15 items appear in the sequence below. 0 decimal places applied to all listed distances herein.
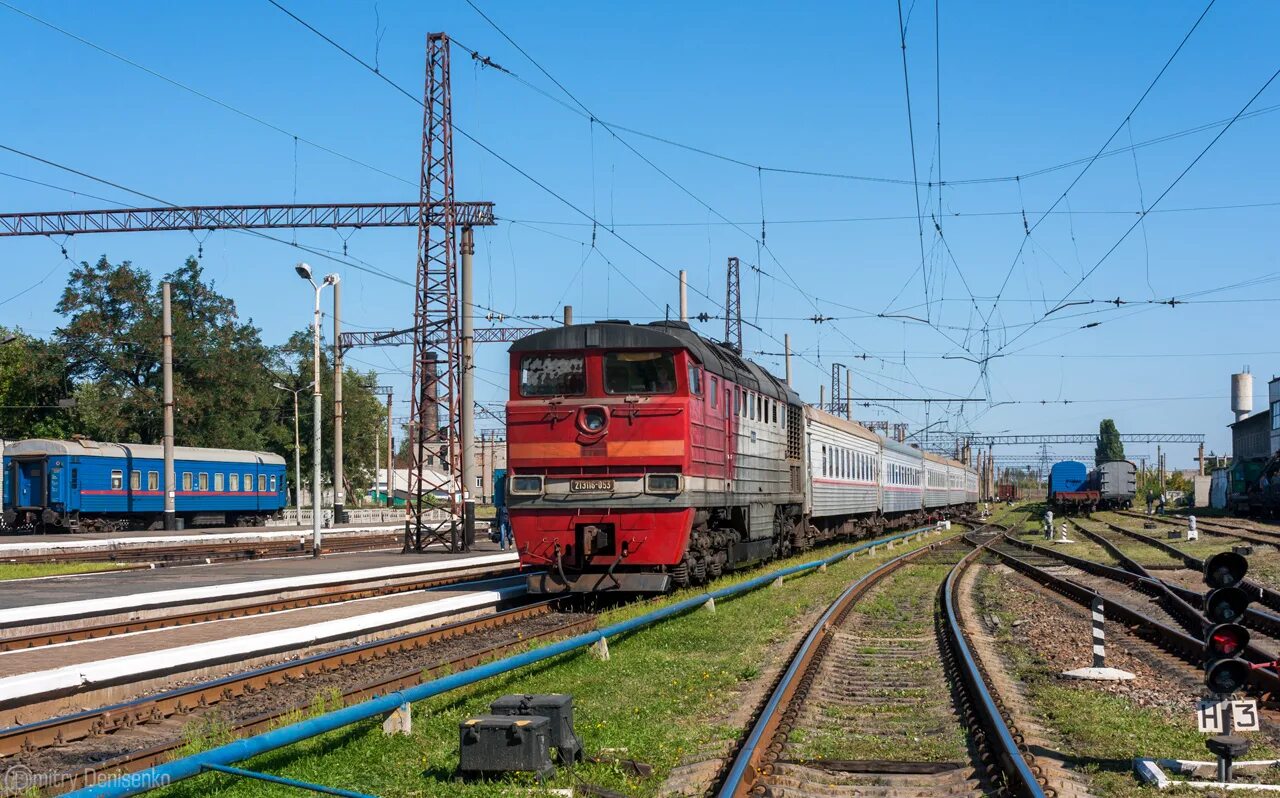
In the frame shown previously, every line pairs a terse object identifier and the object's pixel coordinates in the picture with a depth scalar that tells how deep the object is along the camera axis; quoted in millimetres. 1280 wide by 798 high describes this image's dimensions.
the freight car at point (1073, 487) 68250
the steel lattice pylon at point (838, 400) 74125
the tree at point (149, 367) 69062
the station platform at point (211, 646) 10383
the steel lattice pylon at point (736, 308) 49406
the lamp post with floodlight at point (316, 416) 30547
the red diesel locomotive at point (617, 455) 17484
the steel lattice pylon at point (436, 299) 30781
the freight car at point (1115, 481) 69188
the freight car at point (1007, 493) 129125
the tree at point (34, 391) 68625
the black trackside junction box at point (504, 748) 7707
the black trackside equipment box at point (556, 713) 8070
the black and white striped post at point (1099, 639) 12375
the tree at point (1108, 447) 159750
